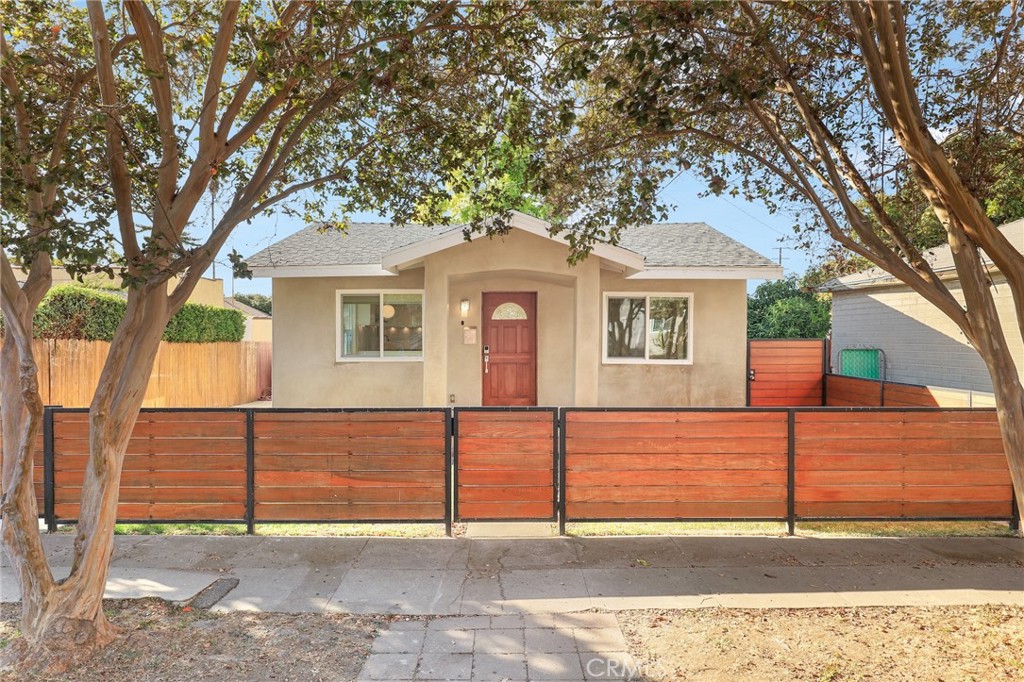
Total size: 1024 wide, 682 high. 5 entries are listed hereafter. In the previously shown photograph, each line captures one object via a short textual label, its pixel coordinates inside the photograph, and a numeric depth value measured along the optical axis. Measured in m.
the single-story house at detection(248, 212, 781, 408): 10.26
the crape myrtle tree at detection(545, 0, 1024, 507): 3.94
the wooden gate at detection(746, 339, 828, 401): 11.63
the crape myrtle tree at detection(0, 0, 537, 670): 3.55
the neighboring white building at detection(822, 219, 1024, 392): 10.75
